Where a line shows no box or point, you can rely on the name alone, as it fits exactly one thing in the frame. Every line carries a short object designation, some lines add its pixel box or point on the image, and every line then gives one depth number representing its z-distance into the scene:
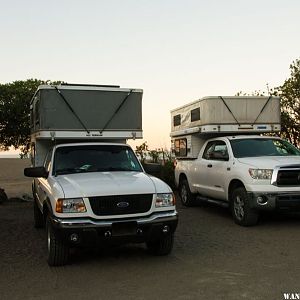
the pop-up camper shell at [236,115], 13.37
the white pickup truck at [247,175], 9.36
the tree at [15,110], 23.92
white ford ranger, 6.41
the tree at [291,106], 19.69
